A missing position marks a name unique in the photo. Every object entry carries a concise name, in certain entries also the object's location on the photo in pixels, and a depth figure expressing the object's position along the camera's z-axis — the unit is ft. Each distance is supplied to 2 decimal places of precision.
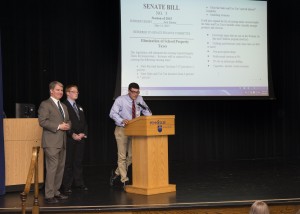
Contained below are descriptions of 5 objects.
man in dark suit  20.26
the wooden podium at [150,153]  19.42
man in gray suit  17.84
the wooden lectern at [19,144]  20.35
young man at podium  21.22
